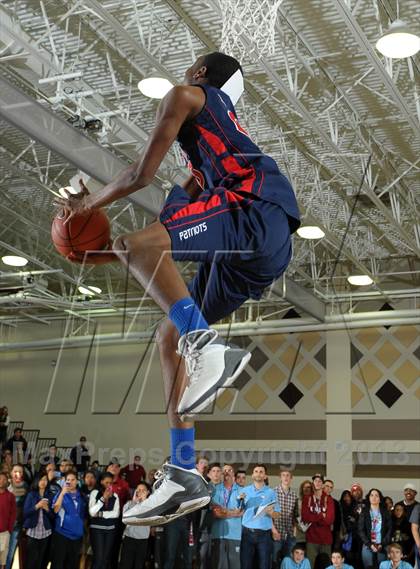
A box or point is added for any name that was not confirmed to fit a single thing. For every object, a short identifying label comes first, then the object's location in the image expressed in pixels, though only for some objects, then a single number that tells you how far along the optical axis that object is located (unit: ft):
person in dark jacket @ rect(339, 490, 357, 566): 41.42
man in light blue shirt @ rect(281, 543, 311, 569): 36.65
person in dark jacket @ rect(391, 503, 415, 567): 40.14
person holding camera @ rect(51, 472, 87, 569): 36.83
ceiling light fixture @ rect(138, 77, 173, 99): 33.24
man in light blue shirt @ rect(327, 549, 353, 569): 35.91
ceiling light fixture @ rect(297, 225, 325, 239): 47.89
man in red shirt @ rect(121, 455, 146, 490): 50.14
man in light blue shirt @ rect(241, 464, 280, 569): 36.94
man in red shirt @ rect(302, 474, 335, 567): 41.06
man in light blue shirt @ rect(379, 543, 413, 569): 35.78
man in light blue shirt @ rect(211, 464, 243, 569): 36.88
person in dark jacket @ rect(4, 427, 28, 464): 57.55
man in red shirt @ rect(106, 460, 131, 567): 39.04
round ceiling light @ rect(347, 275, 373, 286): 58.13
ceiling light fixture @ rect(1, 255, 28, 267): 54.90
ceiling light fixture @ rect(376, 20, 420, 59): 28.02
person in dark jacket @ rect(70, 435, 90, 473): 64.95
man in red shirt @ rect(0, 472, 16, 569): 36.42
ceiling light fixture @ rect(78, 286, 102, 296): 63.57
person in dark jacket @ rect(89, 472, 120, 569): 37.96
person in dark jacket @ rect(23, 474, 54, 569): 36.63
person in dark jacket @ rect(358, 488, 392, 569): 40.06
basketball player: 8.48
